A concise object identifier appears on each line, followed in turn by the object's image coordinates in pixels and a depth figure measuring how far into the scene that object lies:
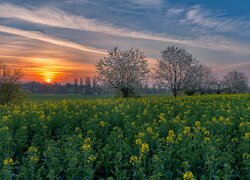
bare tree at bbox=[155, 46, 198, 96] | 36.77
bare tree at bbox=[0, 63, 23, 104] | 30.23
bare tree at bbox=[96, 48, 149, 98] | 30.07
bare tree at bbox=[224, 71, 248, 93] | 64.42
